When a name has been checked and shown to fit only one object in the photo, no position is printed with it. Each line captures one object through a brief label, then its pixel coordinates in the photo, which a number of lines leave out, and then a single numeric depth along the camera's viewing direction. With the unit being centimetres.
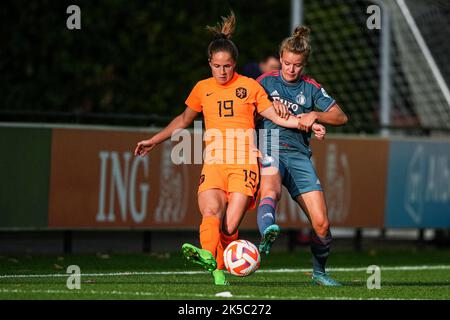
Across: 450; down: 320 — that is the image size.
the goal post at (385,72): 2068
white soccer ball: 991
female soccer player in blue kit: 1060
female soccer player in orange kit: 1025
